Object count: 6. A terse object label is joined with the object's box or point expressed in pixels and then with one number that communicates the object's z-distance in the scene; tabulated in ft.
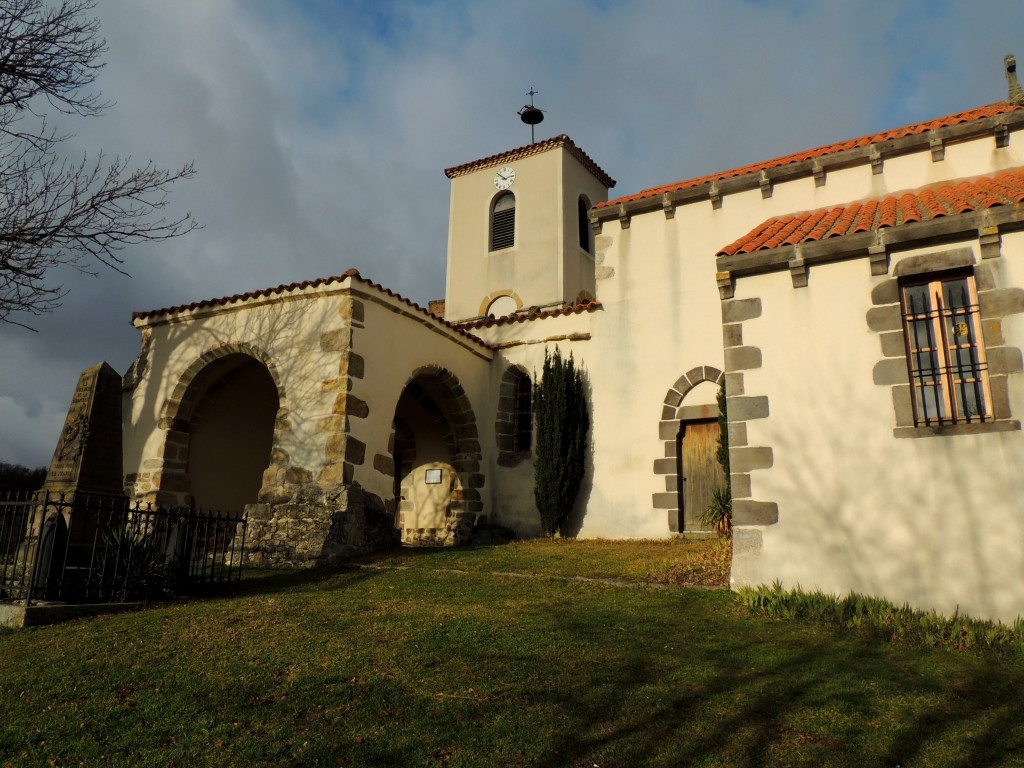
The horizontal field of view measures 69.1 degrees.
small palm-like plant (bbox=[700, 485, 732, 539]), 36.42
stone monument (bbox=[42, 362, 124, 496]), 26.53
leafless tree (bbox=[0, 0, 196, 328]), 31.24
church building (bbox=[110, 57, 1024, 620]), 22.30
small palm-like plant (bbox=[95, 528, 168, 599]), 24.13
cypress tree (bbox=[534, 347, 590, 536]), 44.04
